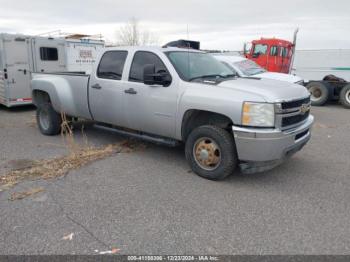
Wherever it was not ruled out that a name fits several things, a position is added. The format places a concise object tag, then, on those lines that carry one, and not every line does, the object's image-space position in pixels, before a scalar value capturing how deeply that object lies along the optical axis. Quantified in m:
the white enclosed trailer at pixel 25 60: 10.23
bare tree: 40.00
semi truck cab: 13.66
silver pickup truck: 4.02
